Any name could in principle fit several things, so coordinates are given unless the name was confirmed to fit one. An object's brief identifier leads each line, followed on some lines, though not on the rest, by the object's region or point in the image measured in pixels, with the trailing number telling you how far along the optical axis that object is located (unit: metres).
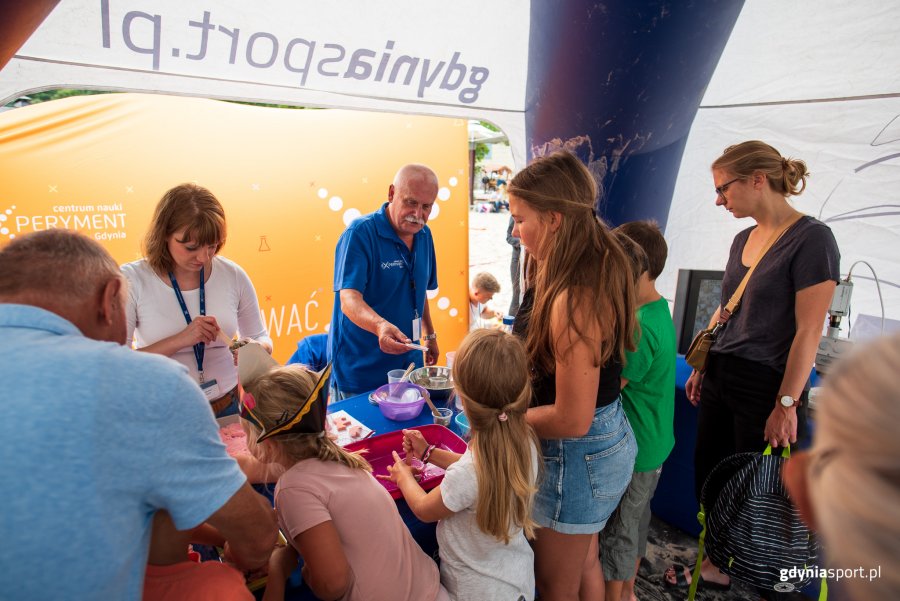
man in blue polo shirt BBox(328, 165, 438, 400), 2.82
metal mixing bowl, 2.49
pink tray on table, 1.89
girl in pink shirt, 1.32
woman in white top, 2.15
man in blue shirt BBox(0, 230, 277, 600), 0.80
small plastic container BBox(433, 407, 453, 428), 2.17
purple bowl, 2.21
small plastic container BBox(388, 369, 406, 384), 2.45
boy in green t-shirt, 2.01
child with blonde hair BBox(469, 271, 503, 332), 5.93
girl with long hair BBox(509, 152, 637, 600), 1.49
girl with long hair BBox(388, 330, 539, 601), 1.47
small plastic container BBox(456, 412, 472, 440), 2.08
